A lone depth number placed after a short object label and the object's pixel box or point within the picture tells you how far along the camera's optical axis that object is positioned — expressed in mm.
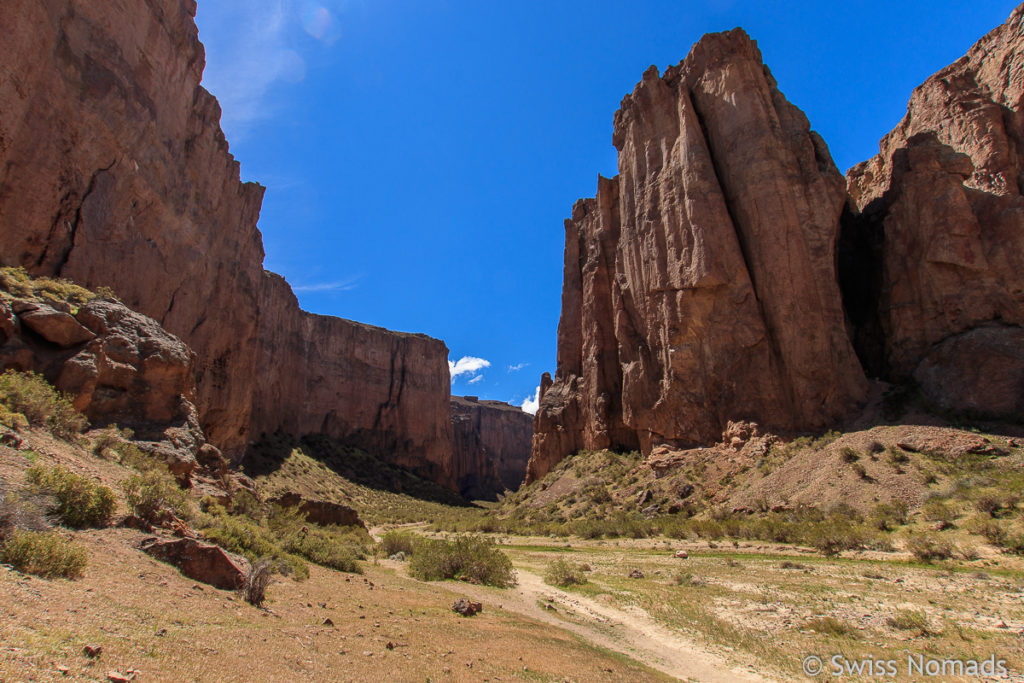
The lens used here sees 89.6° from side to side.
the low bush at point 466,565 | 14148
